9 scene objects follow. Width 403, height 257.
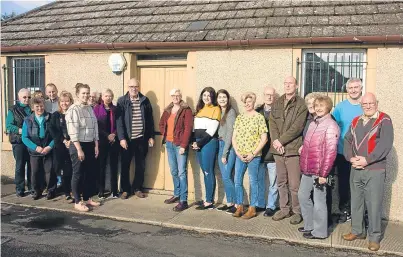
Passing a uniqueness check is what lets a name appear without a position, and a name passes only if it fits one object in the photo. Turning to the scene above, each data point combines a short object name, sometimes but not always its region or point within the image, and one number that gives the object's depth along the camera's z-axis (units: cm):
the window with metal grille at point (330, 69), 645
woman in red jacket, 667
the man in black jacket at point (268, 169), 626
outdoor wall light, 759
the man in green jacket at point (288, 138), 581
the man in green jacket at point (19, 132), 737
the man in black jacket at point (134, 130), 712
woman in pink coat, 520
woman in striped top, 650
